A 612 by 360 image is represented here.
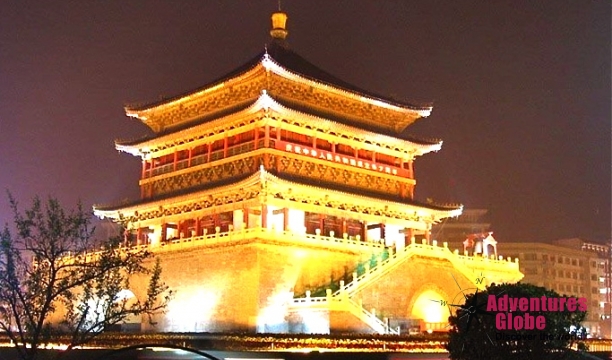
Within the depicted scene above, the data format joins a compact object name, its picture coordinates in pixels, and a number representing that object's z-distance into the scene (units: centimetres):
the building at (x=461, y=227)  9294
